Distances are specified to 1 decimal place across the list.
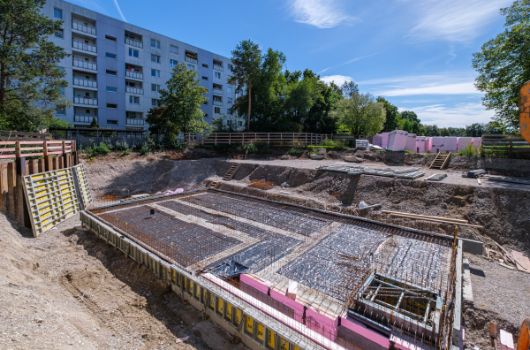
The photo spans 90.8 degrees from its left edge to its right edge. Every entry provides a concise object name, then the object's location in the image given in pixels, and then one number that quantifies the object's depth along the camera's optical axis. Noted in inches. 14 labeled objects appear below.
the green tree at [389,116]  2085.4
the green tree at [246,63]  1148.5
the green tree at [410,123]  2509.5
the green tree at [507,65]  636.1
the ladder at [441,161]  749.6
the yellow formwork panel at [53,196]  399.5
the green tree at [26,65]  650.8
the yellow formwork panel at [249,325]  210.0
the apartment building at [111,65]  1089.2
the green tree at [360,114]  1257.4
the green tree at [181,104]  996.6
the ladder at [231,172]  831.6
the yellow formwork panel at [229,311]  225.6
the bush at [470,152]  730.2
